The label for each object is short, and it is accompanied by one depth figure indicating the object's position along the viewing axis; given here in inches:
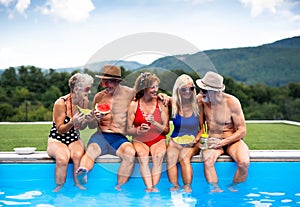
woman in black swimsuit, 182.7
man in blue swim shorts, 184.2
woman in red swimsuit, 183.0
